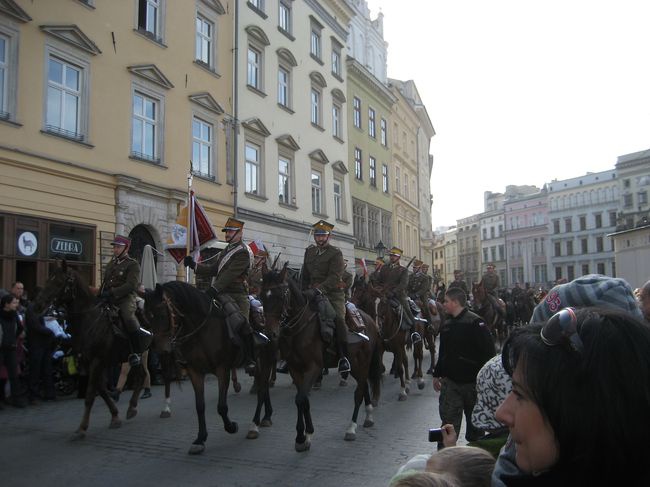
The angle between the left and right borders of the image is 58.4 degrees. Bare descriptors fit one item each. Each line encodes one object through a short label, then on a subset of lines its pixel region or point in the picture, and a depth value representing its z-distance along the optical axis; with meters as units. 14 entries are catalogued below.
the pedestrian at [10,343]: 10.65
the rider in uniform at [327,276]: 8.81
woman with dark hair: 1.28
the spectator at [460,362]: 5.86
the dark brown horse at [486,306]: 16.80
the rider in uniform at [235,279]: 8.63
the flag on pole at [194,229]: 13.82
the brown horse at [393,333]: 11.91
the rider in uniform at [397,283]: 12.66
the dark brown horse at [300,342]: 7.72
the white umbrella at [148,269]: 14.62
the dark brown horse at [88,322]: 9.02
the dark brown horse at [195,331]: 7.89
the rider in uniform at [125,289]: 9.60
